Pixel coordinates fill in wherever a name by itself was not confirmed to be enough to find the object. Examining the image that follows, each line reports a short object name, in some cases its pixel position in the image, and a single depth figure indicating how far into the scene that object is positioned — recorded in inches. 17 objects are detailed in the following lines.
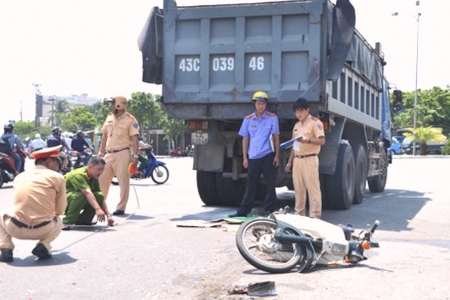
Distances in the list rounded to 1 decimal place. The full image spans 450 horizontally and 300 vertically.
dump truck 365.7
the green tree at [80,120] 3764.8
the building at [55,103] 6246.6
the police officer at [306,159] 344.8
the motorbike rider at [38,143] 869.8
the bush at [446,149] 1814.6
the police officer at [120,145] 392.2
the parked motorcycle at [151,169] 692.7
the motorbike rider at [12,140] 653.3
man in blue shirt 363.3
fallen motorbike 231.6
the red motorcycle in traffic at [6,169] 642.8
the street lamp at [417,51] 1703.1
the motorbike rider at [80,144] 785.6
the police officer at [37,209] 246.8
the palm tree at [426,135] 1868.5
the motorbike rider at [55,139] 698.2
